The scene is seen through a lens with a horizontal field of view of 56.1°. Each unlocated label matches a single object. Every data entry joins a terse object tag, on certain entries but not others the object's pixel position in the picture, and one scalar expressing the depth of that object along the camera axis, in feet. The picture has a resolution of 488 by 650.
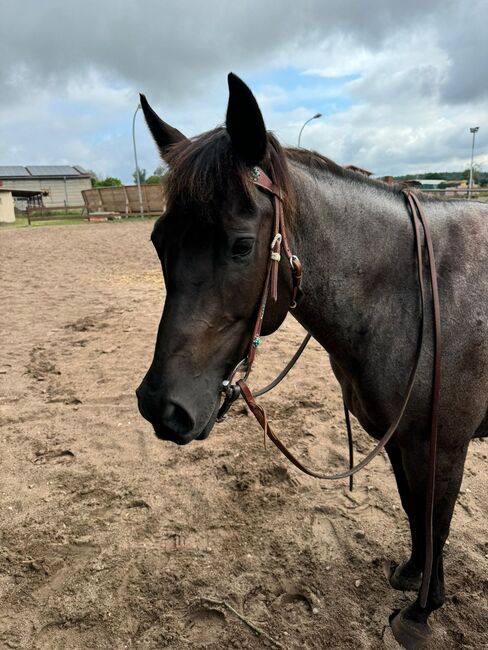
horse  5.54
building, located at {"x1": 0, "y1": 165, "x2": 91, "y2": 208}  228.63
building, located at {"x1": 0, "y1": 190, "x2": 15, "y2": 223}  125.39
